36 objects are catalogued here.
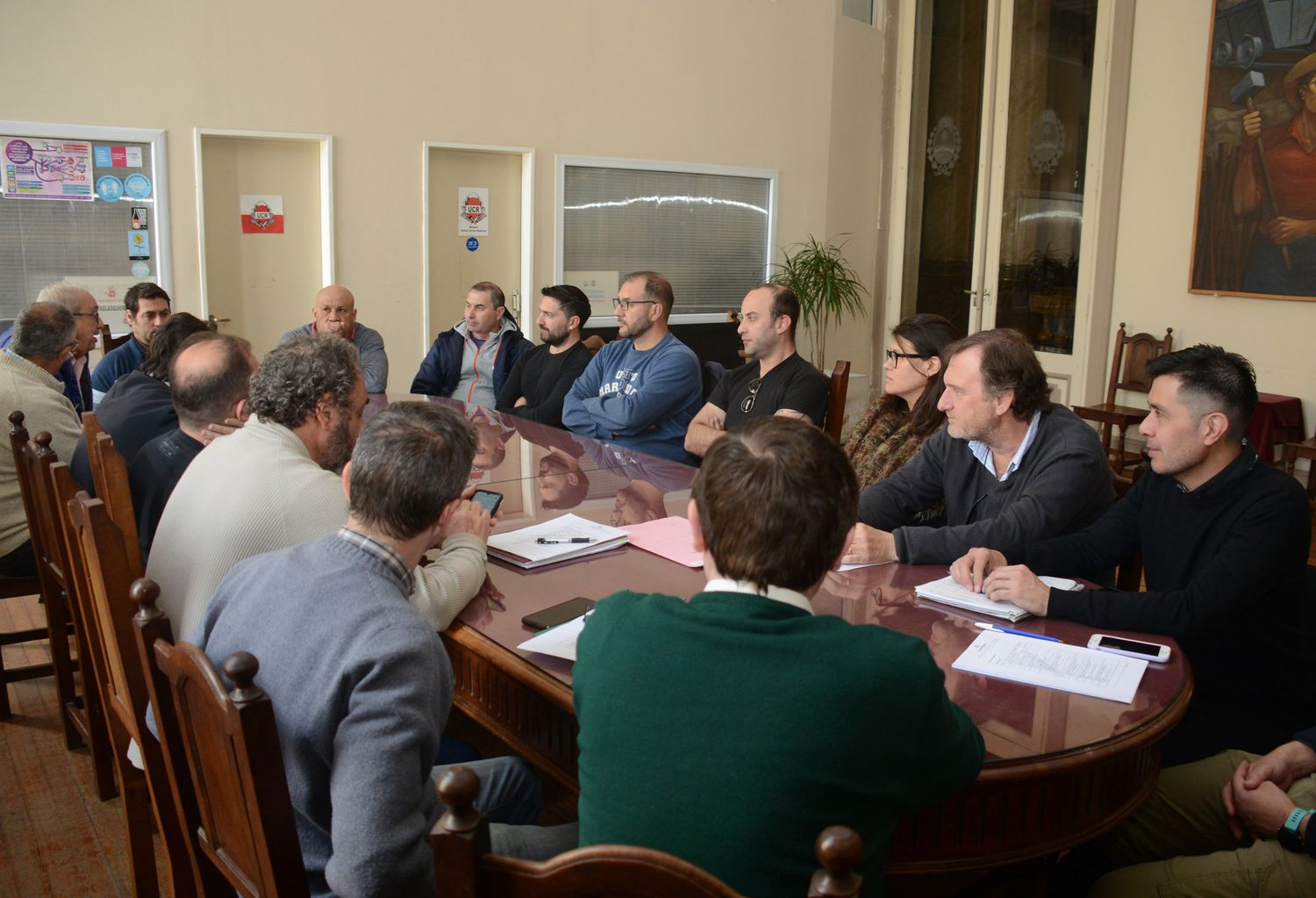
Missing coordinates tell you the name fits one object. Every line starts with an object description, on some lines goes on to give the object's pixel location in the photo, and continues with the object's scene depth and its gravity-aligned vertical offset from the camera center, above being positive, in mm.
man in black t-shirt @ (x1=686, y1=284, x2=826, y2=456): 3863 -326
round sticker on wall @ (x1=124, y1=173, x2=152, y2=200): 5594 +446
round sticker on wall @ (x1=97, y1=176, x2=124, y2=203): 5527 +424
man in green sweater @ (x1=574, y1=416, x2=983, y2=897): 1092 -442
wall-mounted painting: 6008 +833
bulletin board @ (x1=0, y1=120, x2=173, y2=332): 5332 +302
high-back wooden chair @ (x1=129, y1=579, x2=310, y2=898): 1156 -570
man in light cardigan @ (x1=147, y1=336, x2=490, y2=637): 1868 -408
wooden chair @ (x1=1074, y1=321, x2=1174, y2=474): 6609 -550
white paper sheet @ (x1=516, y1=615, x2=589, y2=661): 1703 -583
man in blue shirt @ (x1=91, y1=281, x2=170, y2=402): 4363 -246
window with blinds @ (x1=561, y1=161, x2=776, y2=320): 7180 +403
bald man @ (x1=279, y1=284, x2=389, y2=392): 4906 -227
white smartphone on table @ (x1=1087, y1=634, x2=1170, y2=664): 1761 -586
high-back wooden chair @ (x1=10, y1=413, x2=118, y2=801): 2295 -792
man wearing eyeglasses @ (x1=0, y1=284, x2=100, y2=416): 4234 -224
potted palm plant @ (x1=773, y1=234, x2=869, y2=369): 8000 +51
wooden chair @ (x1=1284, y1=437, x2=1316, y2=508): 5512 -797
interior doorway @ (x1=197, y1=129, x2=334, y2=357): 5941 +247
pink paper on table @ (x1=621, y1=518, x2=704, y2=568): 2207 -555
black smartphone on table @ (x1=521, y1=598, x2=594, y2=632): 1828 -576
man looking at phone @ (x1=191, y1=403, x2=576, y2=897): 1294 -486
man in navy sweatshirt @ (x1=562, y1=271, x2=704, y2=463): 4180 -404
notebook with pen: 2209 -558
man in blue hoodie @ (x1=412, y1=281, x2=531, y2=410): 5148 -368
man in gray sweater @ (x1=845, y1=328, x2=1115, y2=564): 2281 -400
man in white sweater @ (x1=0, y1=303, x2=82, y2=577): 3006 -366
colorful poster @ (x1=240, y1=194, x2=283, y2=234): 6066 +341
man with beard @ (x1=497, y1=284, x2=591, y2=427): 4734 -336
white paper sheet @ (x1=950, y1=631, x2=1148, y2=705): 1626 -584
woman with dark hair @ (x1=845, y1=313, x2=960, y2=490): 3111 -322
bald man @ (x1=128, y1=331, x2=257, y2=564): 2410 -319
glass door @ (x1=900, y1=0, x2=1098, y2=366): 7262 +924
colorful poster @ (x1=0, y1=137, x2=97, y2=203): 5281 +499
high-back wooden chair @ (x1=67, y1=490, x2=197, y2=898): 1671 -599
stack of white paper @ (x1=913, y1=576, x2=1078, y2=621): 1927 -567
